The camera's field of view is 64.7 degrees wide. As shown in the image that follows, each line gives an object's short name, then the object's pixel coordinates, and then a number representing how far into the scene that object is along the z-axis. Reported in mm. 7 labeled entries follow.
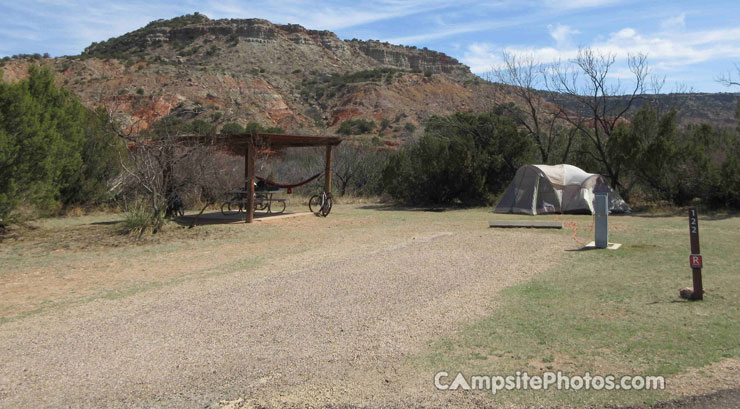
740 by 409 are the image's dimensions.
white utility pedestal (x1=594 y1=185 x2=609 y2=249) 10773
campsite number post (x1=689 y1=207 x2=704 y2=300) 6348
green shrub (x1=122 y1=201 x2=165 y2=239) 12719
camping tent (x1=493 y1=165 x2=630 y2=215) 19031
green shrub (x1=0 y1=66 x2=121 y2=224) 12500
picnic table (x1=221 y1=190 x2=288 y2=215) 16945
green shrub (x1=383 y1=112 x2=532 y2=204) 22503
